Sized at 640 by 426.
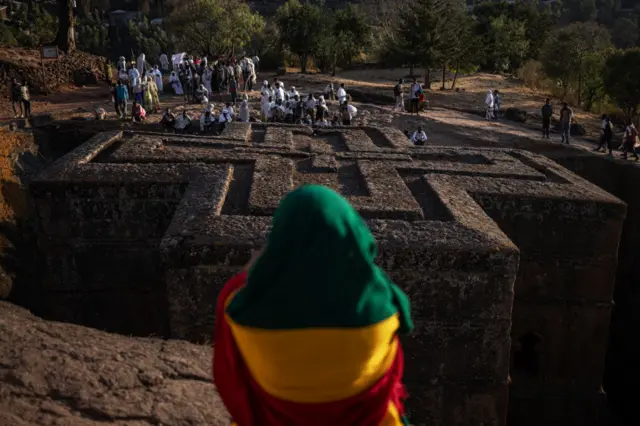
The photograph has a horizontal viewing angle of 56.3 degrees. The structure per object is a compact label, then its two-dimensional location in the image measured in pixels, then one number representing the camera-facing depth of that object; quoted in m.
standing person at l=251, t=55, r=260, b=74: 26.44
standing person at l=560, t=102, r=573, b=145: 14.23
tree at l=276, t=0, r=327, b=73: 25.62
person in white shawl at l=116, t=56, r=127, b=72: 16.72
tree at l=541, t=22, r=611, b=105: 23.20
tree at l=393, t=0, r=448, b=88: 22.97
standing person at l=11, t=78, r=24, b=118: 14.21
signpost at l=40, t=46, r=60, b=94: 17.23
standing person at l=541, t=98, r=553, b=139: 14.63
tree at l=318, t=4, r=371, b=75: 26.62
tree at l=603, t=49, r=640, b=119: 18.47
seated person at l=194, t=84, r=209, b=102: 16.22
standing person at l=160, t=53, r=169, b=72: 21.97
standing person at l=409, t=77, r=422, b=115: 17.05
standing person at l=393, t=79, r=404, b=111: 17.63
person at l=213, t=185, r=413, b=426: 1.73
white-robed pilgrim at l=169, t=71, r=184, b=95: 18.16
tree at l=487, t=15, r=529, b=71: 28.72
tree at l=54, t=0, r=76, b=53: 22.23
